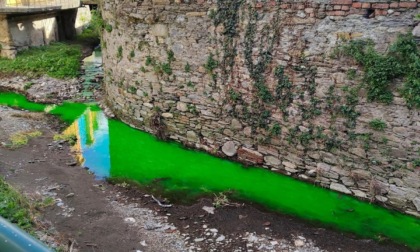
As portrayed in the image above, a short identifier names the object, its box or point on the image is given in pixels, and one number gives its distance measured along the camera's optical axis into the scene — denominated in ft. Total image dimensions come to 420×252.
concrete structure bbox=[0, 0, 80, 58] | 45.96
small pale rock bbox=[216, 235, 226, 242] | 17.31
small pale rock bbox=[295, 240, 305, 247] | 17.12
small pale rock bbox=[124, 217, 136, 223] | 18.70
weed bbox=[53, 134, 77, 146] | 28.07
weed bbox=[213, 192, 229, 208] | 20.26
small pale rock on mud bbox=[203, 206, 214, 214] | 19.71
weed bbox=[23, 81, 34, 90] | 39.19
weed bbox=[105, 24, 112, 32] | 30.34
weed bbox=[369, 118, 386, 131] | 18.81
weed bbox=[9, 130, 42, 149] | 26.71
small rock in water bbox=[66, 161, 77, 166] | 24.59
